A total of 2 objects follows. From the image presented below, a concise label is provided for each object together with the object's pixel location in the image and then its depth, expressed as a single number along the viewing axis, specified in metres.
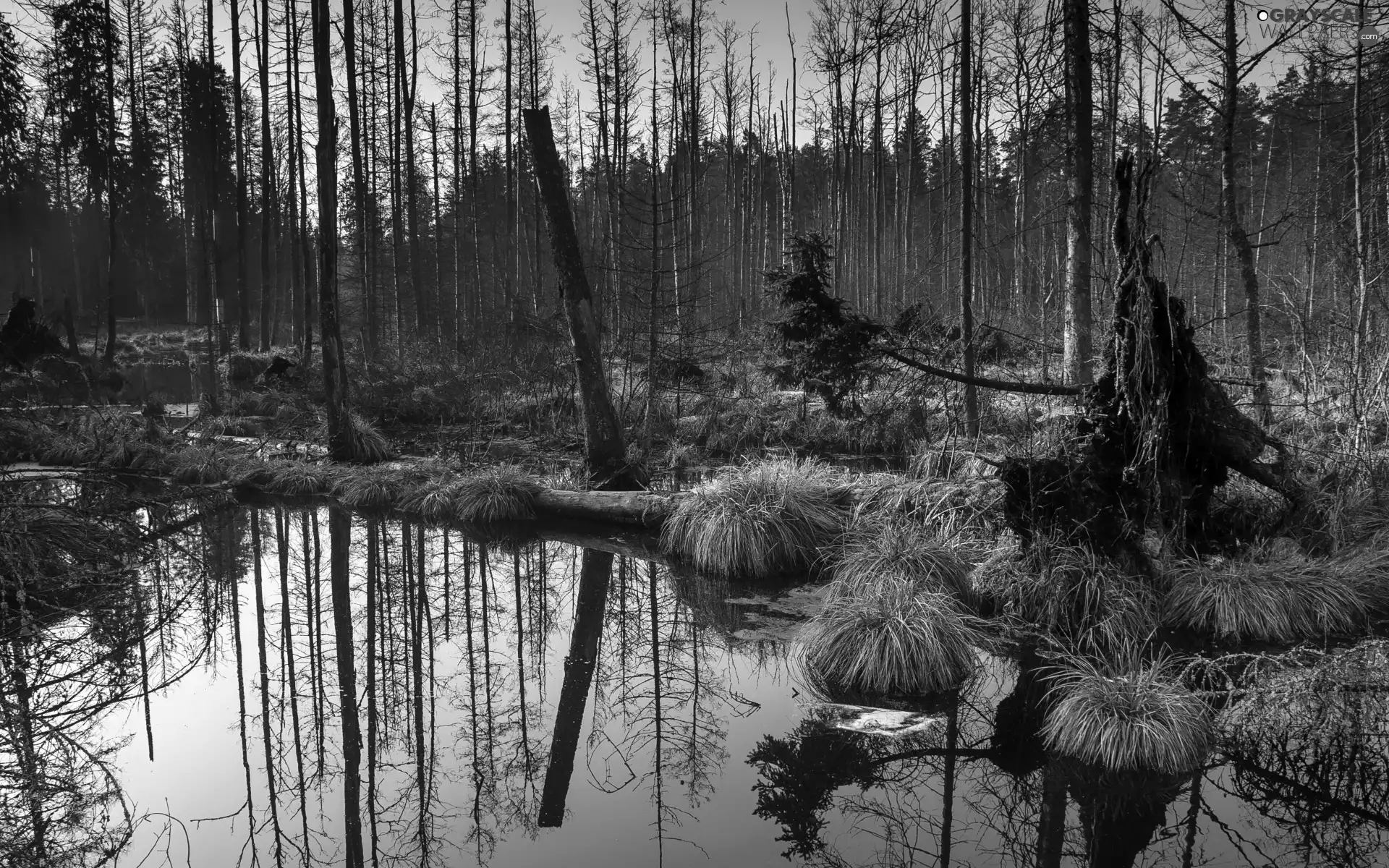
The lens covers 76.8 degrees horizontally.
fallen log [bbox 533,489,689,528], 10.64
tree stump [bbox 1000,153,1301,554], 6.43
